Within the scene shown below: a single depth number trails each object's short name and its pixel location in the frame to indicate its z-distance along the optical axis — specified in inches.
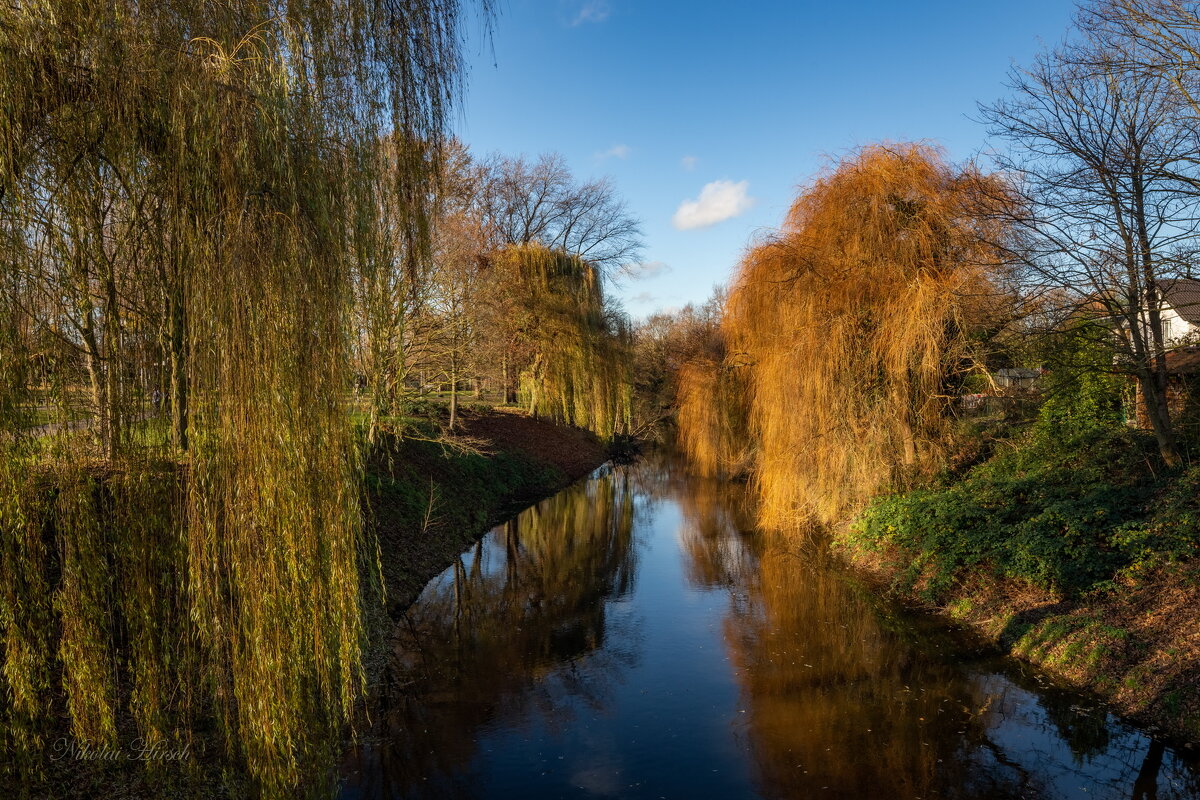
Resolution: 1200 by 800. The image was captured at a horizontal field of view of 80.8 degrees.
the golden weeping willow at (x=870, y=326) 466.6
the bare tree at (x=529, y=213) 1083.3
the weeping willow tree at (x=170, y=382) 156.9
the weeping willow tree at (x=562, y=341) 967.0
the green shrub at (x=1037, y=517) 349.4
